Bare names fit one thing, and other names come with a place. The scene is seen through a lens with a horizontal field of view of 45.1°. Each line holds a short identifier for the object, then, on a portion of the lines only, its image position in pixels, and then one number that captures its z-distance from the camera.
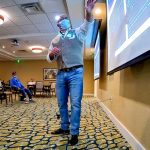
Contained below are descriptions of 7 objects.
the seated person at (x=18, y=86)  7.14
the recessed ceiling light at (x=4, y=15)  4.71
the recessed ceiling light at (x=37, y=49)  9.31
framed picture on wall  12.91
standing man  2.01
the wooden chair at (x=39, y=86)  9.77
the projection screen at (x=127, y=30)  1.23
